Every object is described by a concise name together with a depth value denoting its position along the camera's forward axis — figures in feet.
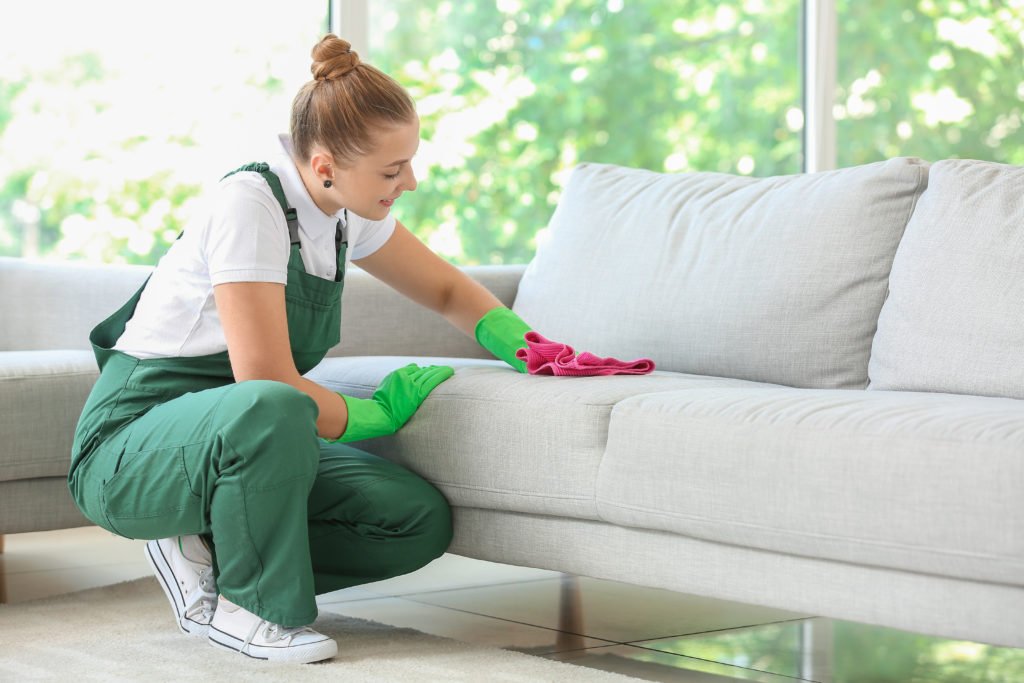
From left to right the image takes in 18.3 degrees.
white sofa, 15.77
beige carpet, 16.79
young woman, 16.83
